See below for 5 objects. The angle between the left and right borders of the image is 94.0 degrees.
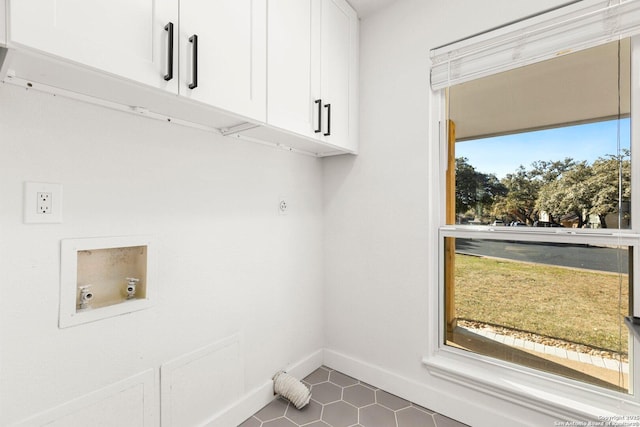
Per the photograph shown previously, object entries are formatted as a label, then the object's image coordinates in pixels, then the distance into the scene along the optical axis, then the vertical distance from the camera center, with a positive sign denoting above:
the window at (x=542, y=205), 1.24 +0.06
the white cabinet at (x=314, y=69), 1.33 +0.75
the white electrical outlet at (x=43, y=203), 0.94 +0.04
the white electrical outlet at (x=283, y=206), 1.78 +0.06
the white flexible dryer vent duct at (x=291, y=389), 1.60 -0.95
